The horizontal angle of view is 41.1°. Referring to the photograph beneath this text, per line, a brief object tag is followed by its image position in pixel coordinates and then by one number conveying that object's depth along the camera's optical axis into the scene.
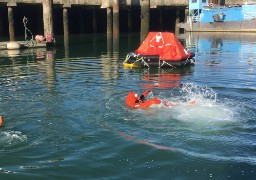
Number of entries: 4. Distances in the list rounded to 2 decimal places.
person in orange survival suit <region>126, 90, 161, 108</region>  9.23
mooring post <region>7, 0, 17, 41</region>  31.75
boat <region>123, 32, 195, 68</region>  17.17
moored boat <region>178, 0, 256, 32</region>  44.38
